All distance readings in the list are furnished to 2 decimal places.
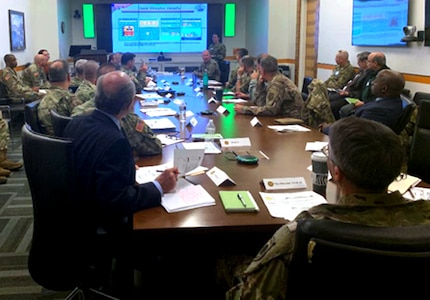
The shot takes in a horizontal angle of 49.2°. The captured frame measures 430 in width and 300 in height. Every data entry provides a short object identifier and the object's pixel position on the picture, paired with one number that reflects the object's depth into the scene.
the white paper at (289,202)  1.86
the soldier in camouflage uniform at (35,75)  8.05
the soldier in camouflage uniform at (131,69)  7.46
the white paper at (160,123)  3.64
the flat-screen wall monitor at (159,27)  12.95
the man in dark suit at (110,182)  1.94
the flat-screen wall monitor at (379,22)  6.26
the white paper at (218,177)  2.23
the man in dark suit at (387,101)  3.87
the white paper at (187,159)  2.16
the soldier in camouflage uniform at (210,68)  9.52
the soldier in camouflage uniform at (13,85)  7.01
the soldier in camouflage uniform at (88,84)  4.15
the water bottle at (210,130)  3.21
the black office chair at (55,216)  1.88
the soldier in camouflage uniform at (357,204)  1.25
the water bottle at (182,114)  3.90
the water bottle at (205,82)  7.12
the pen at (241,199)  1.93
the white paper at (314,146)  2.93
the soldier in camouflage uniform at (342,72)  7.64
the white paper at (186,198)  1.93
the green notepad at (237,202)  1.88
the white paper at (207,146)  2.89
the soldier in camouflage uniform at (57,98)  3.90
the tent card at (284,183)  2.15
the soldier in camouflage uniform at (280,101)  4.43
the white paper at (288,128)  3.61
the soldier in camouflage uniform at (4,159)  5.07
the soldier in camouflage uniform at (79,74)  5.22
